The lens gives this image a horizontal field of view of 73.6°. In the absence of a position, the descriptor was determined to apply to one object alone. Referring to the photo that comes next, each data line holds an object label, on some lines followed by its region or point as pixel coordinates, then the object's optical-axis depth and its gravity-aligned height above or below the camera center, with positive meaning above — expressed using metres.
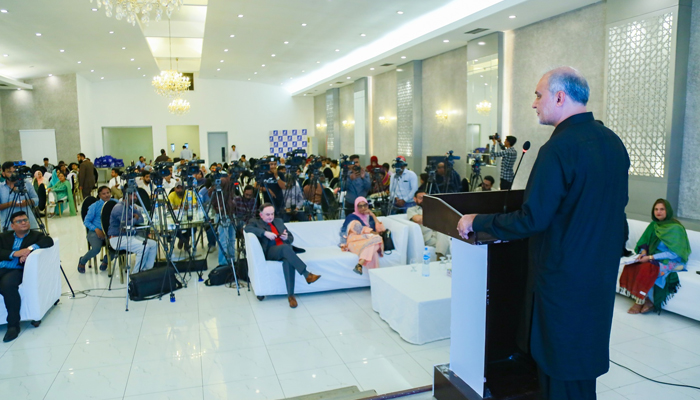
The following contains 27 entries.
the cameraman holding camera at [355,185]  7.51 -0.55
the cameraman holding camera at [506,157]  8.21 -0.14
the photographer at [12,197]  6.41 -0.59
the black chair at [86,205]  6.10 -0.66
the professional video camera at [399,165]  7.28 -0.23
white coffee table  3.79 -1.28
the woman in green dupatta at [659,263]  4.34 -1.09
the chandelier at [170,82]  13.16 +2.01
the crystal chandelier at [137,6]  5.62 +1.84
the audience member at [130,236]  5.46 -0.98
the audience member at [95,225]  5.80 -0.89
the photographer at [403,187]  7.34 -0.58
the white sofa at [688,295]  4.11 -1.31
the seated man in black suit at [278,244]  4.81 -0.98
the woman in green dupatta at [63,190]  10.01 -0.76
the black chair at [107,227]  5.66 -0.89
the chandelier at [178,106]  15.67 +1.58
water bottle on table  4.41 -1.10
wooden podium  2.08 -0.76
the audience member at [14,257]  4.01 -0.90
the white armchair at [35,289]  4.13 -1.20
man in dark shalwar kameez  1.64 -0.29
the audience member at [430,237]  5.95 -1.13
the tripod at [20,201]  6.27 -0.64
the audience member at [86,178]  11.07 -0.56
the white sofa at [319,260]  4.91 -1.18
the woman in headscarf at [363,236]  5.16 -0.98
